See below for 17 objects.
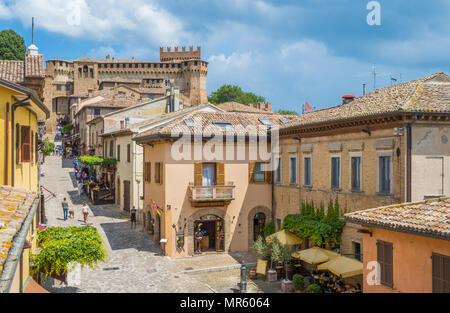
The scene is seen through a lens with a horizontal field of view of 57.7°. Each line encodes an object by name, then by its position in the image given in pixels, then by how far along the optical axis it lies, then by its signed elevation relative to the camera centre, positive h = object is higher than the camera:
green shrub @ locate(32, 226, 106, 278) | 13.09 -3.11
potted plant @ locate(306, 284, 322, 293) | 16.52 -5.41
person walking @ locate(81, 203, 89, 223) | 28.25 -3.86
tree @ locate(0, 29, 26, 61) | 80.56 +22.62
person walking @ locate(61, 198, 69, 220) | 28.30 -3.60
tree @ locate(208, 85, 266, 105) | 89.72 +13.46
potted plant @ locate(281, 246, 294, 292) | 17.98 -5.09
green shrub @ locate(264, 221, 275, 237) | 24.53 -4.42
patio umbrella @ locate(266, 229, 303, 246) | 20.23 -4.19
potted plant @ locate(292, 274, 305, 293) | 17.61 -5.59
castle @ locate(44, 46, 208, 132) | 79.81 +16.94
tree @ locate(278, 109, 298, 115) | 89.31 +9.60
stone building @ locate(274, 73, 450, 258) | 15.45 +0.20
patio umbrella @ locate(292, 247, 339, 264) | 17.76 -4.43
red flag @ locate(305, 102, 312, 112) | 29.57 +3.56
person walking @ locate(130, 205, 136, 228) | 27.88 -4.09
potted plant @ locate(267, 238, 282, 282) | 18.95 -4.71
